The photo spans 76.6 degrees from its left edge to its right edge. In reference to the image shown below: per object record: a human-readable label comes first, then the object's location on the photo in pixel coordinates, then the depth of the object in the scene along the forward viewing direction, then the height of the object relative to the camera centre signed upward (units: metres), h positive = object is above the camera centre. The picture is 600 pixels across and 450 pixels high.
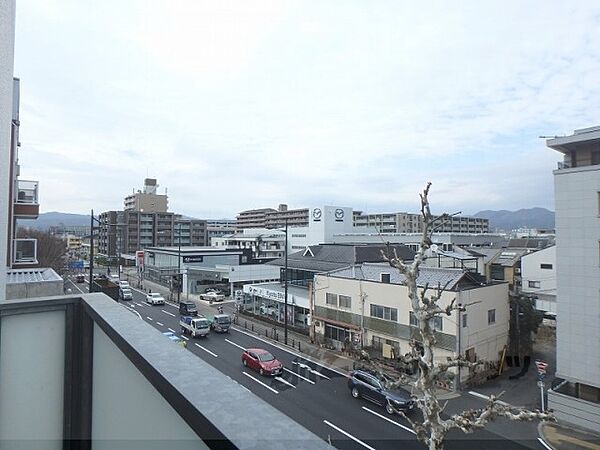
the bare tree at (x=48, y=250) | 27.38 -1.10
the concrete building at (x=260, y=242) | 43.65 -0.66
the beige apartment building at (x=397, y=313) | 13.40 -3.05
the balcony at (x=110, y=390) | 0.96 -0.60
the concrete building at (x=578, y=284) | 10.70 -1.35
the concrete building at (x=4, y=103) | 3.27 +1.24
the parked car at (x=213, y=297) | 29.25 -4.68
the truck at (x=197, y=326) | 18.53 -4.42
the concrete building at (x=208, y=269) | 30.66 -2.76
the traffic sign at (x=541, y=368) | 11.63 -4.00
